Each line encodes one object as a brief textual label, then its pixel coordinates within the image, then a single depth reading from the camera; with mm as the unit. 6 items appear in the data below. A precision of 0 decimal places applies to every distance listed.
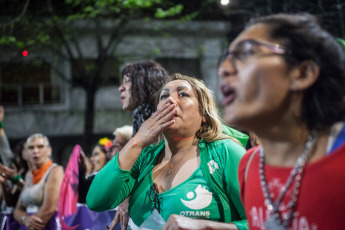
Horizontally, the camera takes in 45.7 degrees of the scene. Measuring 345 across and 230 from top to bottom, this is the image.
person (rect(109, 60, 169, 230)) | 3391
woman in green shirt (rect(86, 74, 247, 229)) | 2316
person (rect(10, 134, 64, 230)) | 5324
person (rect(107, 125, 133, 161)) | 4246
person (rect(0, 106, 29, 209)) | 5898
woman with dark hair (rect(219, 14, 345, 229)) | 1401
